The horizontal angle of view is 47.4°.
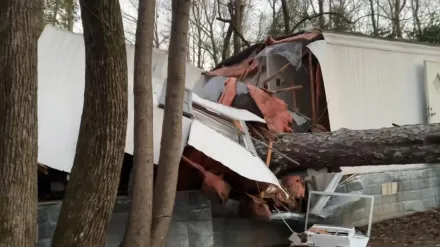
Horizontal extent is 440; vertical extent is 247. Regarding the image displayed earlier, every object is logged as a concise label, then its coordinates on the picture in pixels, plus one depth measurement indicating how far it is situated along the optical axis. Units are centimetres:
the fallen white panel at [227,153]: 505
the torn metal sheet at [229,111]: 610
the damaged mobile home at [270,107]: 509
